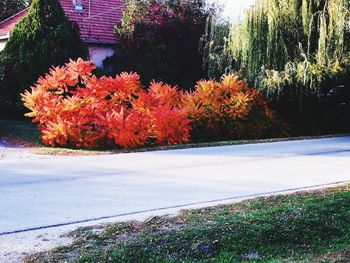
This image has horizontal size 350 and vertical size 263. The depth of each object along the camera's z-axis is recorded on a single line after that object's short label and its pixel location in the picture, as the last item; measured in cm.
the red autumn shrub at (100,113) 1480
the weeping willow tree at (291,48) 1756
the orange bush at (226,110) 1758
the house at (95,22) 2369
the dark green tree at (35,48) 1917
